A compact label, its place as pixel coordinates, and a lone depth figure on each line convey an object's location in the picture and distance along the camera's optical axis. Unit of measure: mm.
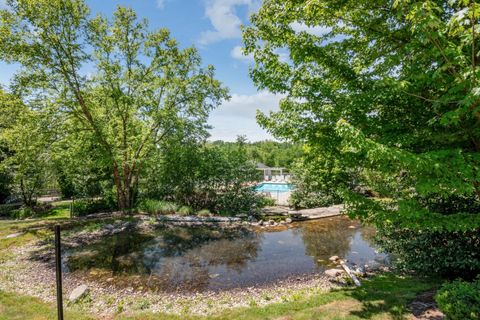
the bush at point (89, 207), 15523
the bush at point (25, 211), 15227
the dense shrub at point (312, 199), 16312
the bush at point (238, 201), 15133
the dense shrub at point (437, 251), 4984
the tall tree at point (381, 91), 3123
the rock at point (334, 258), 8226
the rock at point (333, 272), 6917
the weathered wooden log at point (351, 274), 6019
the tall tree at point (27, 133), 10719
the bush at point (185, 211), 14364
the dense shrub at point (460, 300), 3344
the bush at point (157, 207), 14359
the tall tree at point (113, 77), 10406
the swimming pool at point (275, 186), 28153
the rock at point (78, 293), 5613
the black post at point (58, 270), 3461
